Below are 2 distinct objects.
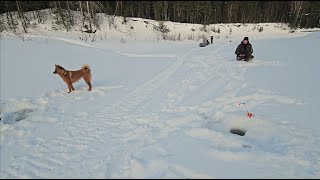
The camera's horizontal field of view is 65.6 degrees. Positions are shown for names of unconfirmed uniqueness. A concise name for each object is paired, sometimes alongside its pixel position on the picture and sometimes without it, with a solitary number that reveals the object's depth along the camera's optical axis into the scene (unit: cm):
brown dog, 726
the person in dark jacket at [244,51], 1153
